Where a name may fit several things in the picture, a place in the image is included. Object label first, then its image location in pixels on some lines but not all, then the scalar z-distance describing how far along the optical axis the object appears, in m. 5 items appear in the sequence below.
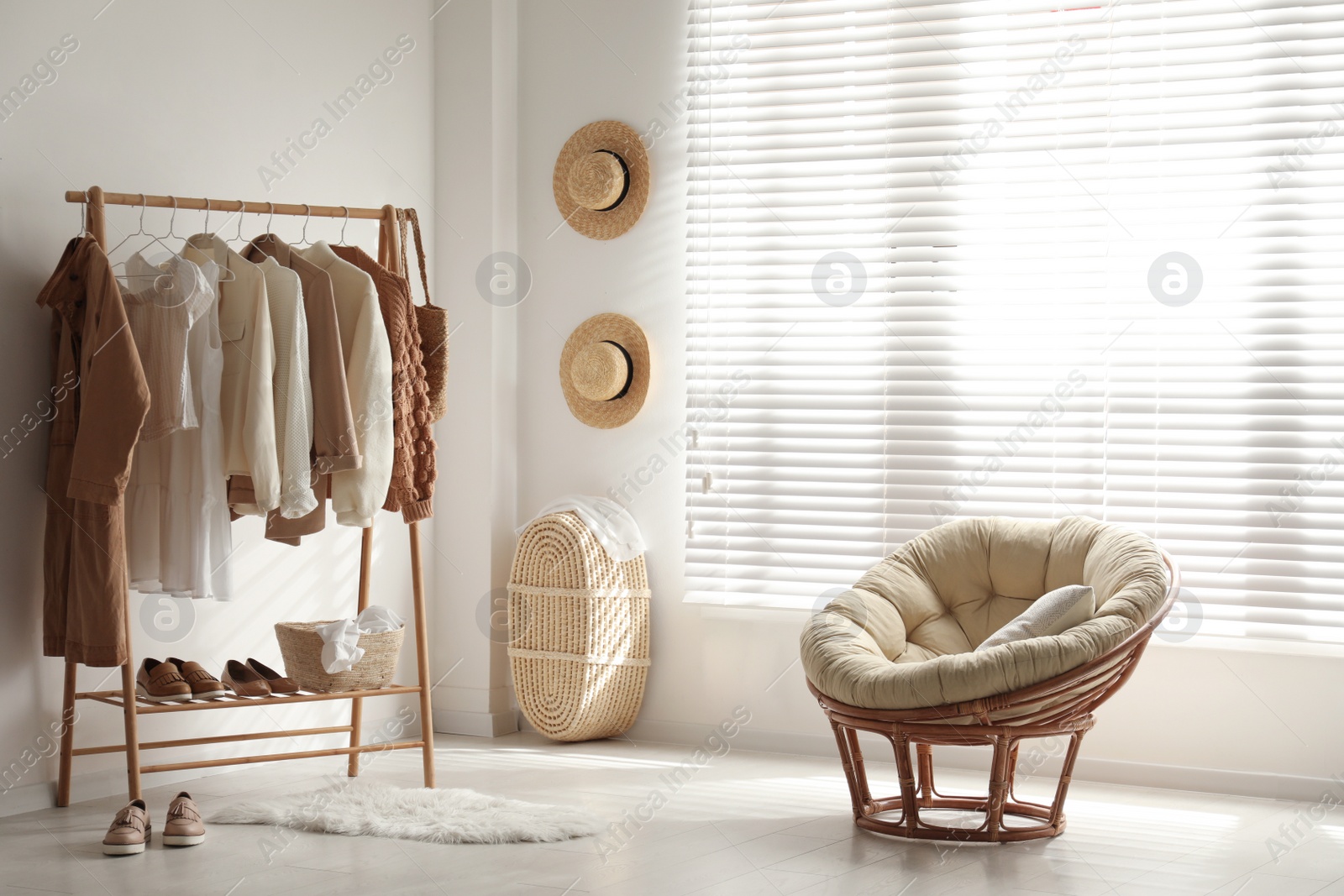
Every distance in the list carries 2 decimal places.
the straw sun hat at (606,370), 4.32
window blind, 3.62
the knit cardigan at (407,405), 3.49
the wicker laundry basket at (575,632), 4.16
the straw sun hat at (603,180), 4.33
